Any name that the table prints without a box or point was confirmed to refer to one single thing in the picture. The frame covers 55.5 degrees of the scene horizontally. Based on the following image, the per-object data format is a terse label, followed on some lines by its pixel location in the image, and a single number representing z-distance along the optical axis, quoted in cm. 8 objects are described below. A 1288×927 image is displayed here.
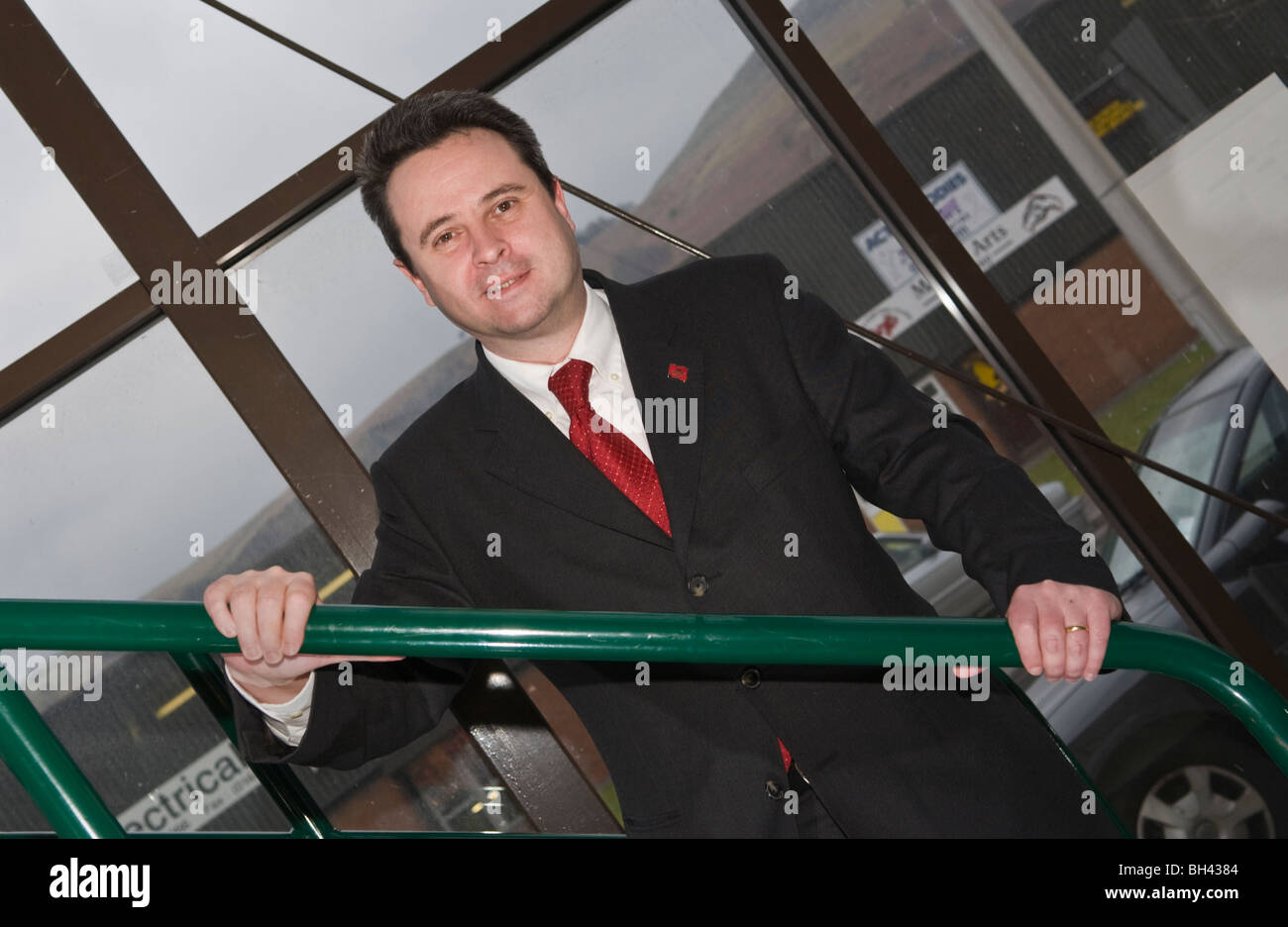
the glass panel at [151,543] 255
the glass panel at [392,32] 269
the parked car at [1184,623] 290
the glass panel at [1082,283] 288
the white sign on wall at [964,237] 287
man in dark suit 156
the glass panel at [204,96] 258
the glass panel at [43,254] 253
